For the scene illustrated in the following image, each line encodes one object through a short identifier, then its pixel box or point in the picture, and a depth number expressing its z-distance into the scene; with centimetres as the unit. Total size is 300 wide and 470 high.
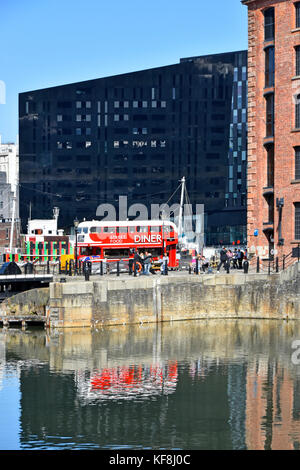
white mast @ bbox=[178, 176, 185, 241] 10719
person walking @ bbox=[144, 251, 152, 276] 6059
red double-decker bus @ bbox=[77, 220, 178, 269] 7269
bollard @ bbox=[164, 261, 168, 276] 5955
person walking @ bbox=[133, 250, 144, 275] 6086
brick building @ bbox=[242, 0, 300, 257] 6088
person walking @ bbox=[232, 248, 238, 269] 6646
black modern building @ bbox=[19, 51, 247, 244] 16075
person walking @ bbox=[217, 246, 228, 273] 6202
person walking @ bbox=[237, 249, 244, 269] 6606
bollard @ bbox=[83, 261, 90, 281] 5481
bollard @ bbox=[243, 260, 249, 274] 5819
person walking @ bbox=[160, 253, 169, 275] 5962
